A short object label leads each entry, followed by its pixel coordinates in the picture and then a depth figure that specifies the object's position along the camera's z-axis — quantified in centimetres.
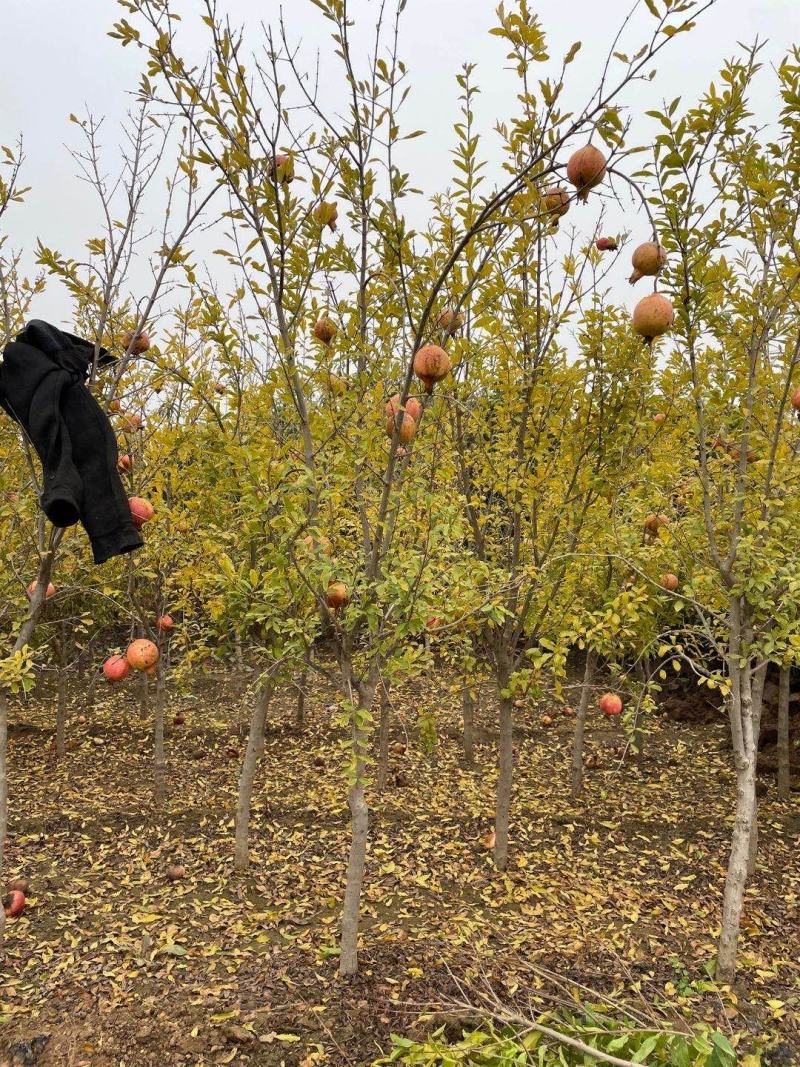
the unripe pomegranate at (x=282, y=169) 265
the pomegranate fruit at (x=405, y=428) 278
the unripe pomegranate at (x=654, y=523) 455
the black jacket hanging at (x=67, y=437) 249
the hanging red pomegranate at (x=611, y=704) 490
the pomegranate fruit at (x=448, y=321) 262
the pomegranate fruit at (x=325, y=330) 321
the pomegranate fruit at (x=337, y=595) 305
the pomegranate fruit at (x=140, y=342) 331
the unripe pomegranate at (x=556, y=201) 233
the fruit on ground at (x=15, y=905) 392
